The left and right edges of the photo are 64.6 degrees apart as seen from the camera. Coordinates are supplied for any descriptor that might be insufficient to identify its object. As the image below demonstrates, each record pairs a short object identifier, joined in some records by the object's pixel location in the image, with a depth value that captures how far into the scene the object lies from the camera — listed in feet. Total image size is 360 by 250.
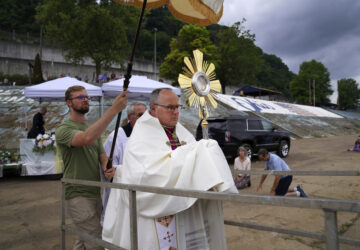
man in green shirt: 8.14
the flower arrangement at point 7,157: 28.73
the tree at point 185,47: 130.31
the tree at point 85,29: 94.89
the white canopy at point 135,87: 31.09
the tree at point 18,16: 168.35
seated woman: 23.85
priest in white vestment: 6.33
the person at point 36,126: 30.89
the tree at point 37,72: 107.96
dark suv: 34.71
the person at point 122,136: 12.96
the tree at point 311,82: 225.76
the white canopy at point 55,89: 30.91
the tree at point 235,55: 147.95
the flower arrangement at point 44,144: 27.73
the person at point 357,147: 45.58
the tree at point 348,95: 265.95
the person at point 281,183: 19.48
